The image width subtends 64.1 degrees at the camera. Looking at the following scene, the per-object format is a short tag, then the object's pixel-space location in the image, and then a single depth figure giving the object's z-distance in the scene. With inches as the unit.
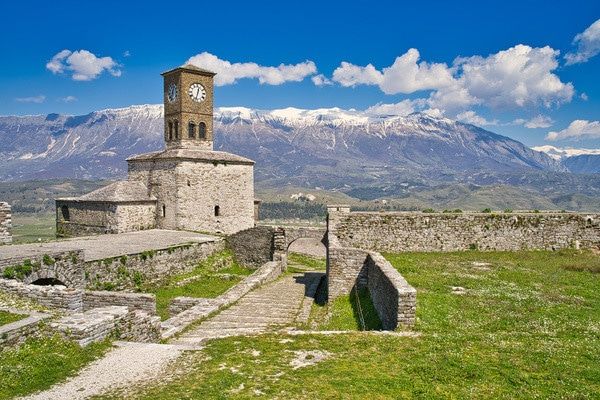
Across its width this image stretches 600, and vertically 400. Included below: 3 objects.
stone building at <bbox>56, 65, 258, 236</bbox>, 1497.3
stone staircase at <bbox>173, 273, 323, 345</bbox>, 565.9
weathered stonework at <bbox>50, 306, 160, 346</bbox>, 395.2
